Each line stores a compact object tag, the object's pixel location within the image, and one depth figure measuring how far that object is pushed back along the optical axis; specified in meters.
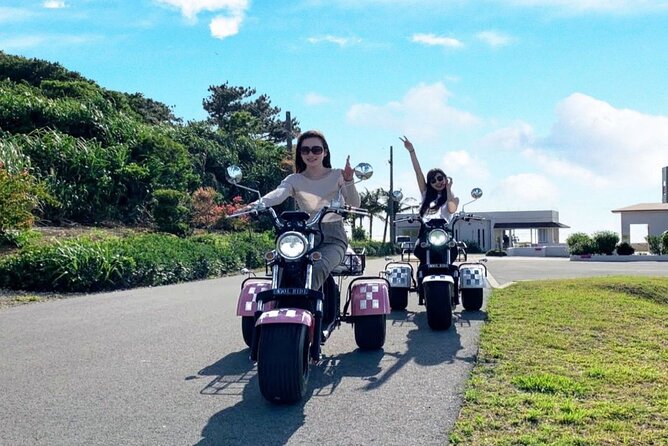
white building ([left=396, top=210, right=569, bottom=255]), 56.50
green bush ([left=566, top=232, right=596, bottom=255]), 33.94
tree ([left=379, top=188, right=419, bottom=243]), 52.03
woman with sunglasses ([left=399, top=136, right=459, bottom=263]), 8.17
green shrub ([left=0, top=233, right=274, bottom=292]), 12.39
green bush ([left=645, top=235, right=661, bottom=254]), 34.03
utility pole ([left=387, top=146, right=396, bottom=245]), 48.16
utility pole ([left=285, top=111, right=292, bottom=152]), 27.33
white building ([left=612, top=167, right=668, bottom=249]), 46.38
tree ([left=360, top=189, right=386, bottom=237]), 58.00
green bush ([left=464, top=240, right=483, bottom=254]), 52.22
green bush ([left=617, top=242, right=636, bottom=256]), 32.56
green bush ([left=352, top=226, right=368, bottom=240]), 49.38
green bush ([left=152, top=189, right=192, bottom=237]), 21.89
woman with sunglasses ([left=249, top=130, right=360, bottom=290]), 5.40
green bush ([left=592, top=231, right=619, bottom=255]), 33.47
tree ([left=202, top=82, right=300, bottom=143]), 61.84
